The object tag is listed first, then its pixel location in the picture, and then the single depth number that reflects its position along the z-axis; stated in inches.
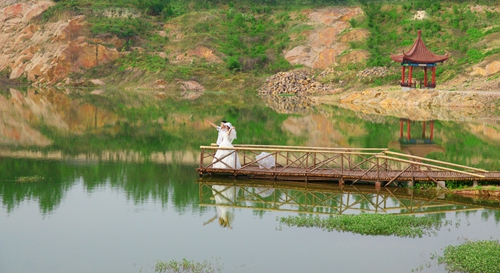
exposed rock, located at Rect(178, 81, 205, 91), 2977.4
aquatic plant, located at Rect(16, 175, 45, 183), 912.3
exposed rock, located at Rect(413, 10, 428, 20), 3129.9
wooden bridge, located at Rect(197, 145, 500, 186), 876.0
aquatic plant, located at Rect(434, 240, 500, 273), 562.6
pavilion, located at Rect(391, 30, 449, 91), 2246.6
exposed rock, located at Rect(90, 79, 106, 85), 3191.4
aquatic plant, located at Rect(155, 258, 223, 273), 568.7
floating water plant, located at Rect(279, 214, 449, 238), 684.1
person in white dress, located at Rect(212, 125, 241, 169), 938.7
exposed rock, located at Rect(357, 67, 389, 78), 2641.2
